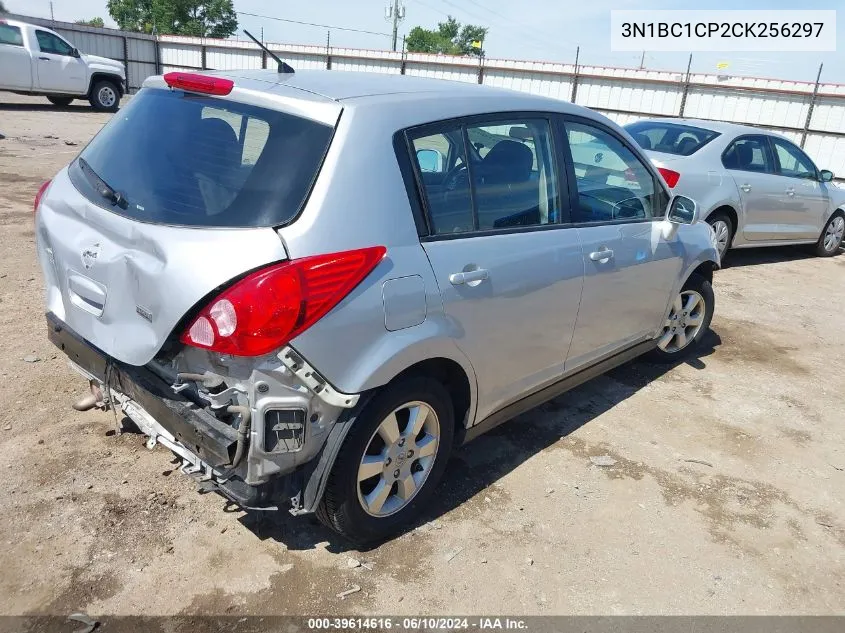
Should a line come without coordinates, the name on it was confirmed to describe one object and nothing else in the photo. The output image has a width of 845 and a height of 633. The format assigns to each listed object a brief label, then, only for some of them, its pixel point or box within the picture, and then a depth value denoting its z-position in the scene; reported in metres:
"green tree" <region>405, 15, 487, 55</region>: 92.50
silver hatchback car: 2.22
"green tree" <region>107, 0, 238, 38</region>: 66.62
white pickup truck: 16.25
